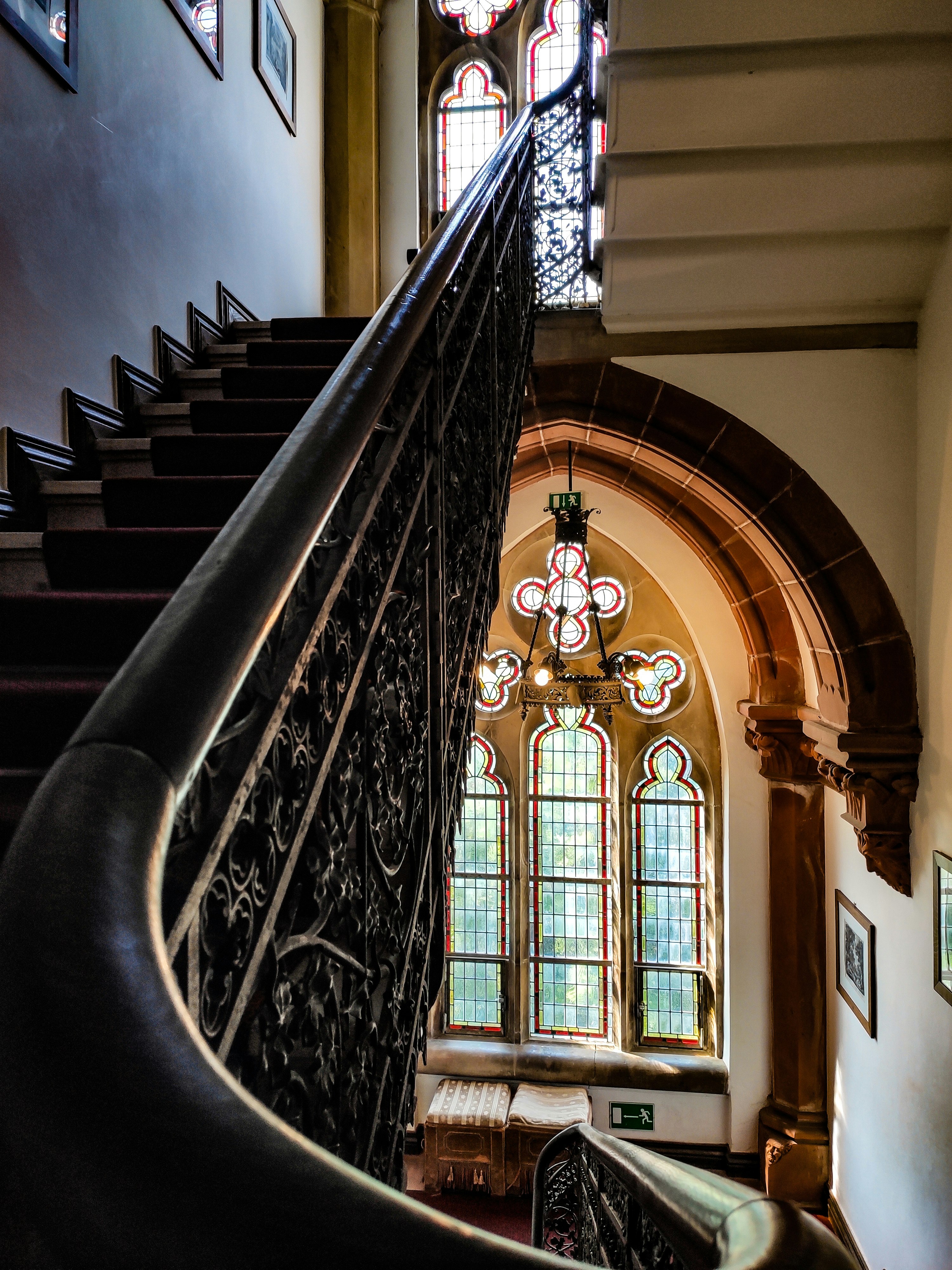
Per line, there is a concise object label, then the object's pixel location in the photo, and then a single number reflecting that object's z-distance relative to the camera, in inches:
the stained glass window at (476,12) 229.9
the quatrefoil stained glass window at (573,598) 298.2
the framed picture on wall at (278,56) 180.7
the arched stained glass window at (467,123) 231.1
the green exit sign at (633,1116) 267.0
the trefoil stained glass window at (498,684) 285.6
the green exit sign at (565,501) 223.3
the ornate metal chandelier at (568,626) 216.2
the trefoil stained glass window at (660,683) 293.4
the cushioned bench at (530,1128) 247.9
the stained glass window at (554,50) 226.5
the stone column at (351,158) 224.2
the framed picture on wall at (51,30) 104.7
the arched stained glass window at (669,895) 284.2
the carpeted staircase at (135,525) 65.4
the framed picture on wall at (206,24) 149.1
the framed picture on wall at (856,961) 194.4
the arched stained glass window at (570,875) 293.1
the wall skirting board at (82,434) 103.3
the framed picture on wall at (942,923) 144.7
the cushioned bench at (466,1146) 250.7
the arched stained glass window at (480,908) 295.6
